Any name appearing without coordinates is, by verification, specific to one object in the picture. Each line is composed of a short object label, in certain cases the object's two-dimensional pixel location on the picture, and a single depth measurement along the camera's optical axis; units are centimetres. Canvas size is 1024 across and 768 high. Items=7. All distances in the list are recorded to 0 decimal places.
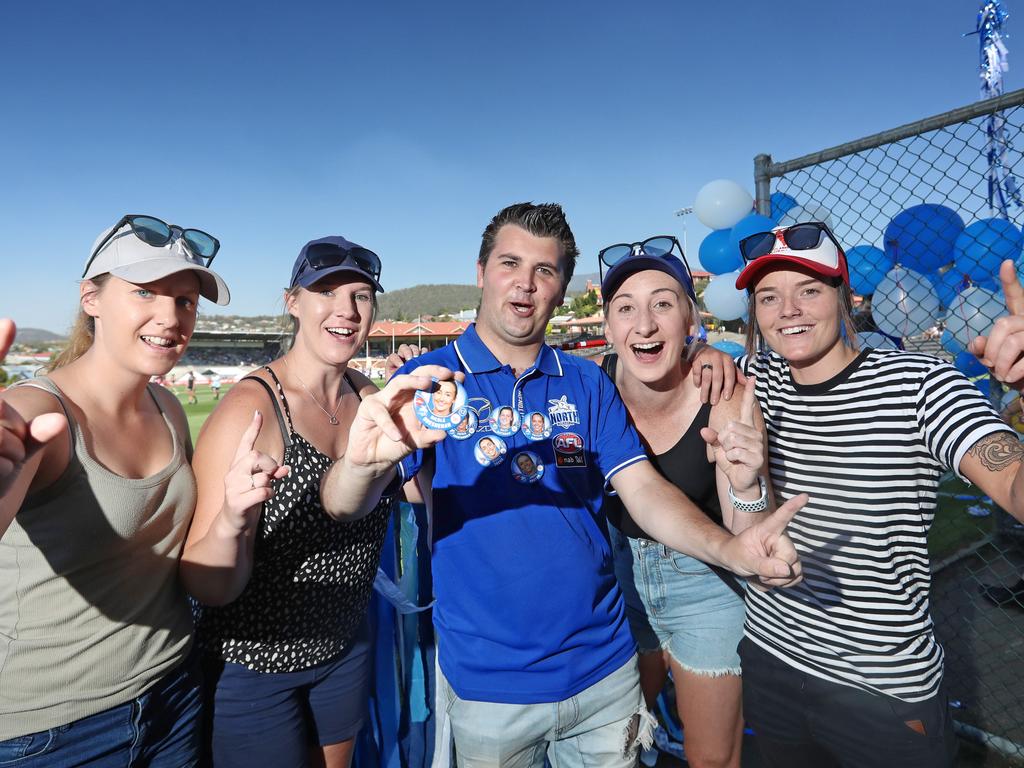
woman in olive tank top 147
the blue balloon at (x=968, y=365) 480
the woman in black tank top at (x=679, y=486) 232
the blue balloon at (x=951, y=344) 461
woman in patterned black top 173
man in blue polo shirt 183
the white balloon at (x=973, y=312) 406
